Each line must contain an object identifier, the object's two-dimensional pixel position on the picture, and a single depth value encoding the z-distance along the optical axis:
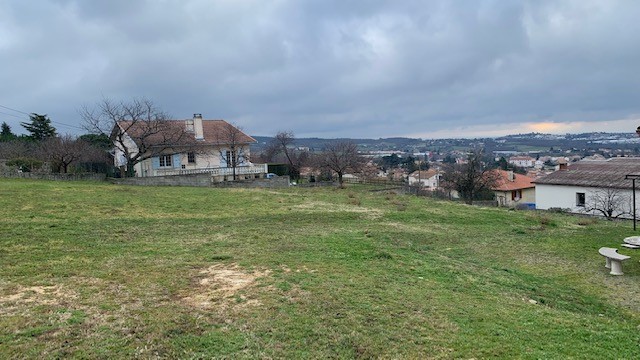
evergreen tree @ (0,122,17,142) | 47.72
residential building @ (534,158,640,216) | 33.03
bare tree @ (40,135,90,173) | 32.09
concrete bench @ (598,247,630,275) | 10.41
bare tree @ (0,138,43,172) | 29.88
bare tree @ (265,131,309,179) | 58.08
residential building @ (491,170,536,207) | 55.53
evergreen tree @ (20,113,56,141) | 49.12
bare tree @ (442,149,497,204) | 45.56
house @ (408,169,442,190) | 80.37
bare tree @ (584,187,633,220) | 32.47
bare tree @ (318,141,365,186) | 41.67
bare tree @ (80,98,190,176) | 33.28
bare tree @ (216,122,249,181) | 40.53
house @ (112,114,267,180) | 36.19
